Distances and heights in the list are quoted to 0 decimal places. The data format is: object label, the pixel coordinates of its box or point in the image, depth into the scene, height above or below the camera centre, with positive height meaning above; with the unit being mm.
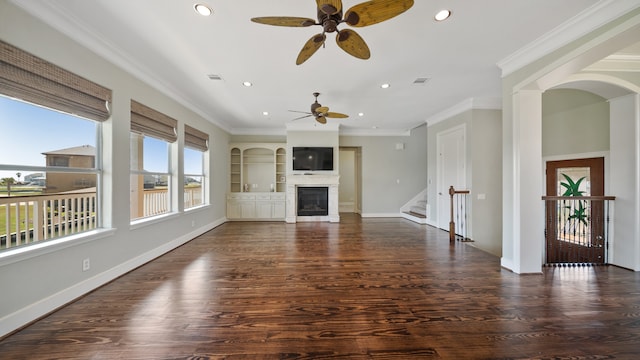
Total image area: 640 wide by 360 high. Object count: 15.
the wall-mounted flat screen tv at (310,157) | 6301 +642
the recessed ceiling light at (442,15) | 2022 +1508
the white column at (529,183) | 2826 -57
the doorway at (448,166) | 4863 +304
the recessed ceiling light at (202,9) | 1969 +1531
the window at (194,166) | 4555 +325
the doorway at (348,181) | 8359 -53
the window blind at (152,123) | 3031 +879
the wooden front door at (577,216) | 3383 -600
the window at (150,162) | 3277 +317
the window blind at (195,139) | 4373 +882
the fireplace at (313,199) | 6320 -535
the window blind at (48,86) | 1752 +870
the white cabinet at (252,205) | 6477 -718
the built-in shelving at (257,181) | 6480 -26
